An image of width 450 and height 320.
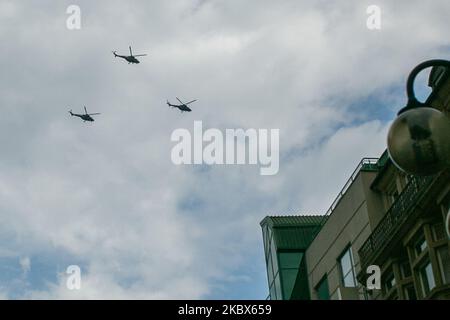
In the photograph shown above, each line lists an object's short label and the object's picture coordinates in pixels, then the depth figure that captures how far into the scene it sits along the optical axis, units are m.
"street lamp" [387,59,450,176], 6.79
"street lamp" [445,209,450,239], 7.20
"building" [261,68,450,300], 27.83
